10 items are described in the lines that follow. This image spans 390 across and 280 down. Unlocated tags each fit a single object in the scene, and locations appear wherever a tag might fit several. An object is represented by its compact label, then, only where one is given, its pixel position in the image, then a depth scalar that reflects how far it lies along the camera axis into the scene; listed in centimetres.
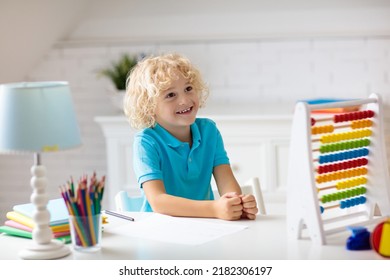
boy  375
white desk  319
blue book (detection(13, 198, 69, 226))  335
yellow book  334
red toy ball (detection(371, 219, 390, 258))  314
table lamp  317
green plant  565
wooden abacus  328
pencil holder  322
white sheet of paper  332
